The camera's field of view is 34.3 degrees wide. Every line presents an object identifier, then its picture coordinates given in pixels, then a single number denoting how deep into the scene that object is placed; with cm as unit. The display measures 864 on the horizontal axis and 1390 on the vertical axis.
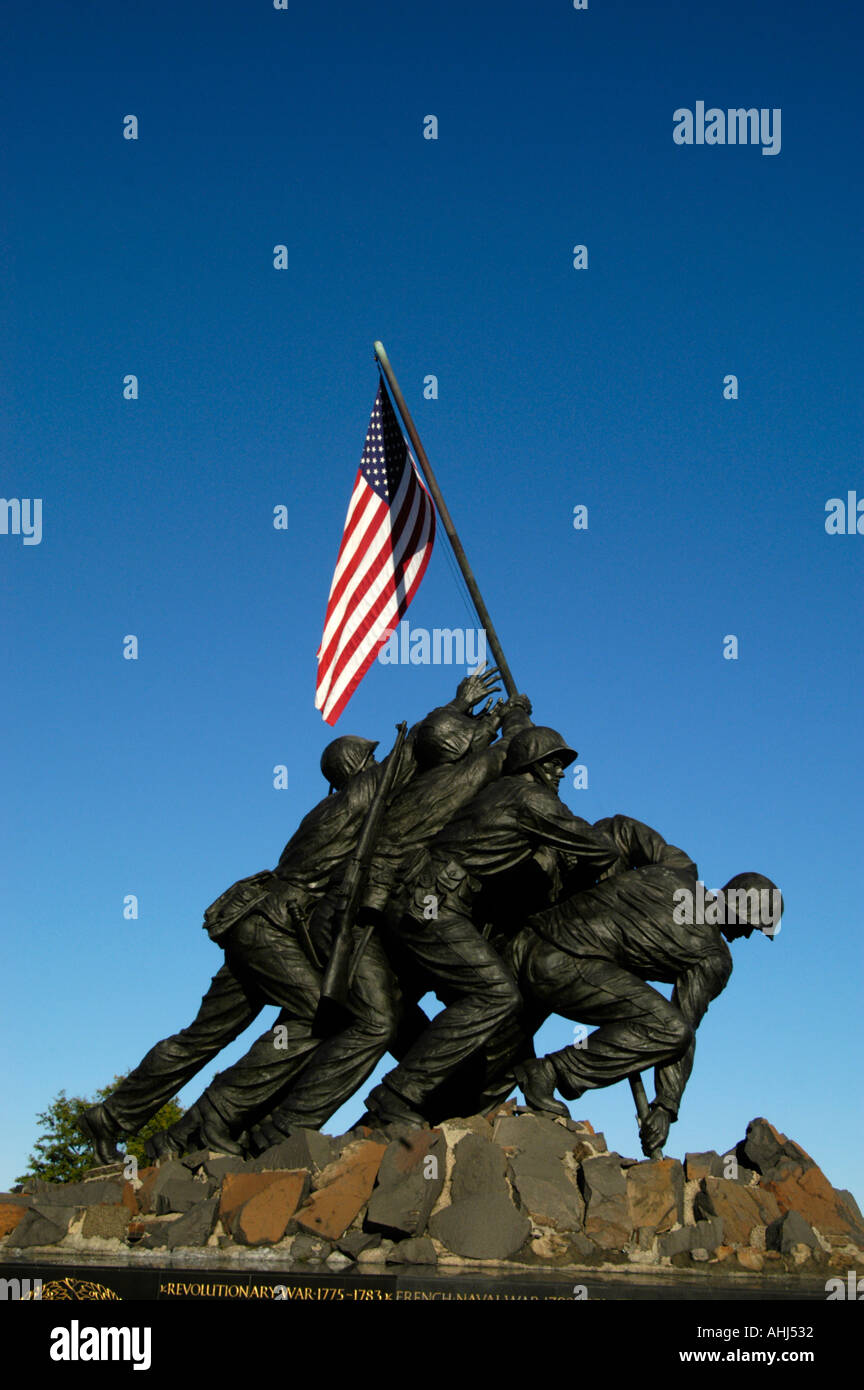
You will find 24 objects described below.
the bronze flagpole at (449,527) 1270
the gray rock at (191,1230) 852
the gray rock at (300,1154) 893
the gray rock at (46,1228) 891
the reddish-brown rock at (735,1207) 886
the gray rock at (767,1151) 1012
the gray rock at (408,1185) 831
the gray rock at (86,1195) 912
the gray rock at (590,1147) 918
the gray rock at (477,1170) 864
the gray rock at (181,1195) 892
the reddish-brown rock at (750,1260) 854
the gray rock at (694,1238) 857
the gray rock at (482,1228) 829
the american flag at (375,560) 1288
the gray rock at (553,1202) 854
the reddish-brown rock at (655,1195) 870
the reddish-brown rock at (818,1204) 927
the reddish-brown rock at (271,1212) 845
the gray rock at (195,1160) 960
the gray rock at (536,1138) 899
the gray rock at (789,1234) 870
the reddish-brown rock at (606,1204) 852
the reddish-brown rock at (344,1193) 842
